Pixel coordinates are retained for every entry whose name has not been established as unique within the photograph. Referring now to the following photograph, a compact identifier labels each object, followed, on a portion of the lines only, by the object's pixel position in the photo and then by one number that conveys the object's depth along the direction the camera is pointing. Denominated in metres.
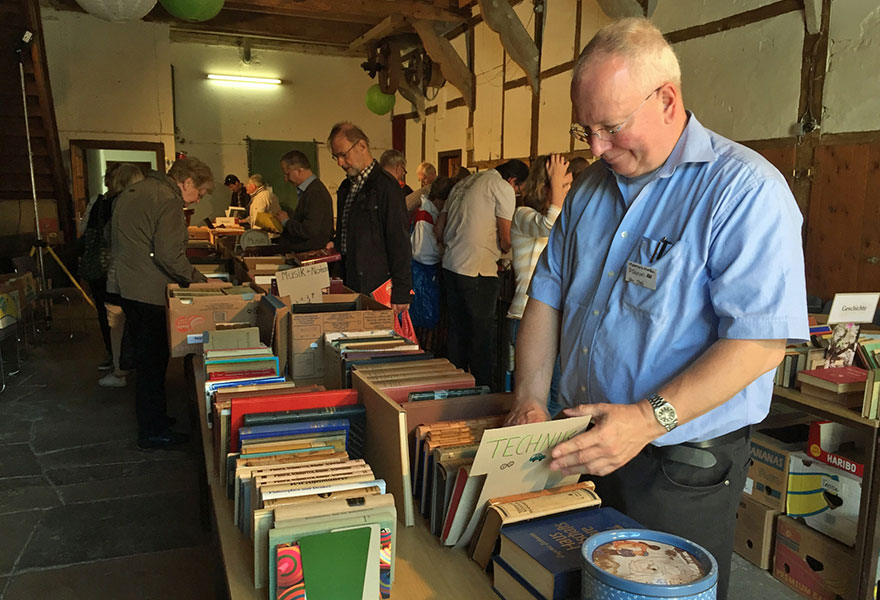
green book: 1.04
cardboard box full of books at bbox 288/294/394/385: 2.42
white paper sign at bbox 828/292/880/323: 2.43
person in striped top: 3.26
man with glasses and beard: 3.53
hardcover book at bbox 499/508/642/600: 1.00
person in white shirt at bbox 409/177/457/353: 4.76
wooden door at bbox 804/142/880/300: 3.69
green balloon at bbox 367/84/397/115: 9.52
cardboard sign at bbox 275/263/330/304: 2.97
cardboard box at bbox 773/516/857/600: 2.41
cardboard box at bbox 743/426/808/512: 2.69
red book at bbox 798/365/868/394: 2.34
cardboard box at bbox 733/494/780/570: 2.71
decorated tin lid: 0.82
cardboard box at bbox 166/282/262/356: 2.84
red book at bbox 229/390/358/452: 1.54
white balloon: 4.36
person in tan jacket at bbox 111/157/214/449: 3.49
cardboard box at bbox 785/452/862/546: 2.46
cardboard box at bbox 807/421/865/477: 2.50
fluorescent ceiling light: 11.11
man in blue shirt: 1.14
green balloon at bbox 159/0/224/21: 5.12
